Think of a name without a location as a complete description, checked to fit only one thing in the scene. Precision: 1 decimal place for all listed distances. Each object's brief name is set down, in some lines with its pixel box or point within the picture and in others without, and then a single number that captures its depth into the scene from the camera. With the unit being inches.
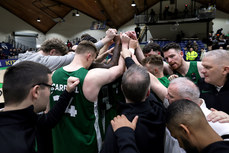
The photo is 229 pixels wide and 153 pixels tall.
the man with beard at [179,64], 101.9
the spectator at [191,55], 366.4
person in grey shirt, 80.9
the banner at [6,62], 309.1
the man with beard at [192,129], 34.6
